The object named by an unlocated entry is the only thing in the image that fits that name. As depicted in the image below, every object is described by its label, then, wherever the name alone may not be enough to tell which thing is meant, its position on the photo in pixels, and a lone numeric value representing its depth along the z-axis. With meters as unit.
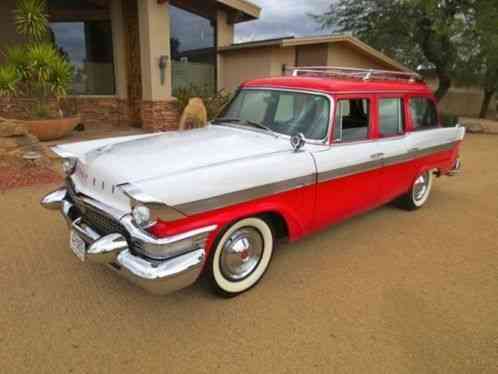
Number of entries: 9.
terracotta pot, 7.54
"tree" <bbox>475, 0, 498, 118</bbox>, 12.40
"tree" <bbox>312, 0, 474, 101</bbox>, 13.65
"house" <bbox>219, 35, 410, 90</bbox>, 10.71
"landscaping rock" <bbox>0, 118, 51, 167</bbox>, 6.12
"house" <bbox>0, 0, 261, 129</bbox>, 9.29
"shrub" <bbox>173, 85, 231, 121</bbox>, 9.73
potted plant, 7.66
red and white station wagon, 2.39
